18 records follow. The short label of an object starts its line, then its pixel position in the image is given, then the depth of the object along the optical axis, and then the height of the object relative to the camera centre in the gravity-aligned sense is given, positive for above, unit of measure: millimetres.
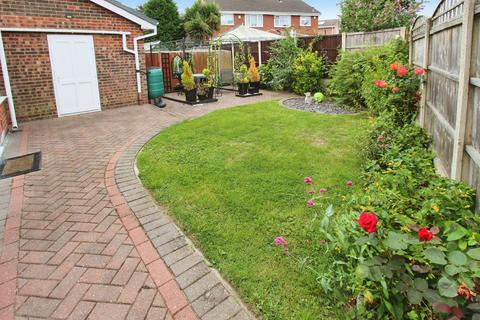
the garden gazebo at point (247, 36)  14452 +2254
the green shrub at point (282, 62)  12047 +749
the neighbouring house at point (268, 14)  33312 +7011
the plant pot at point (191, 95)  10789 -274
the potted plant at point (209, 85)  11250 +26
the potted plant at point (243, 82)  11969 +81
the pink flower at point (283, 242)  2332 -1189
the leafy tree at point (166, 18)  31609 +6535
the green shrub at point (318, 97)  10000 -490
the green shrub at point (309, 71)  11211 +358
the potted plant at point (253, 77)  11969 +234
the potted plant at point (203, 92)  11148 -202
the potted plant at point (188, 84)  10367 +76
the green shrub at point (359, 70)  7086 +225
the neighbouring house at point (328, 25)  42250 +7571
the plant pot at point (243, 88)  12016 -135
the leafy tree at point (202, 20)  29609 +5740
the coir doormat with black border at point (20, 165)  4895 -1090
